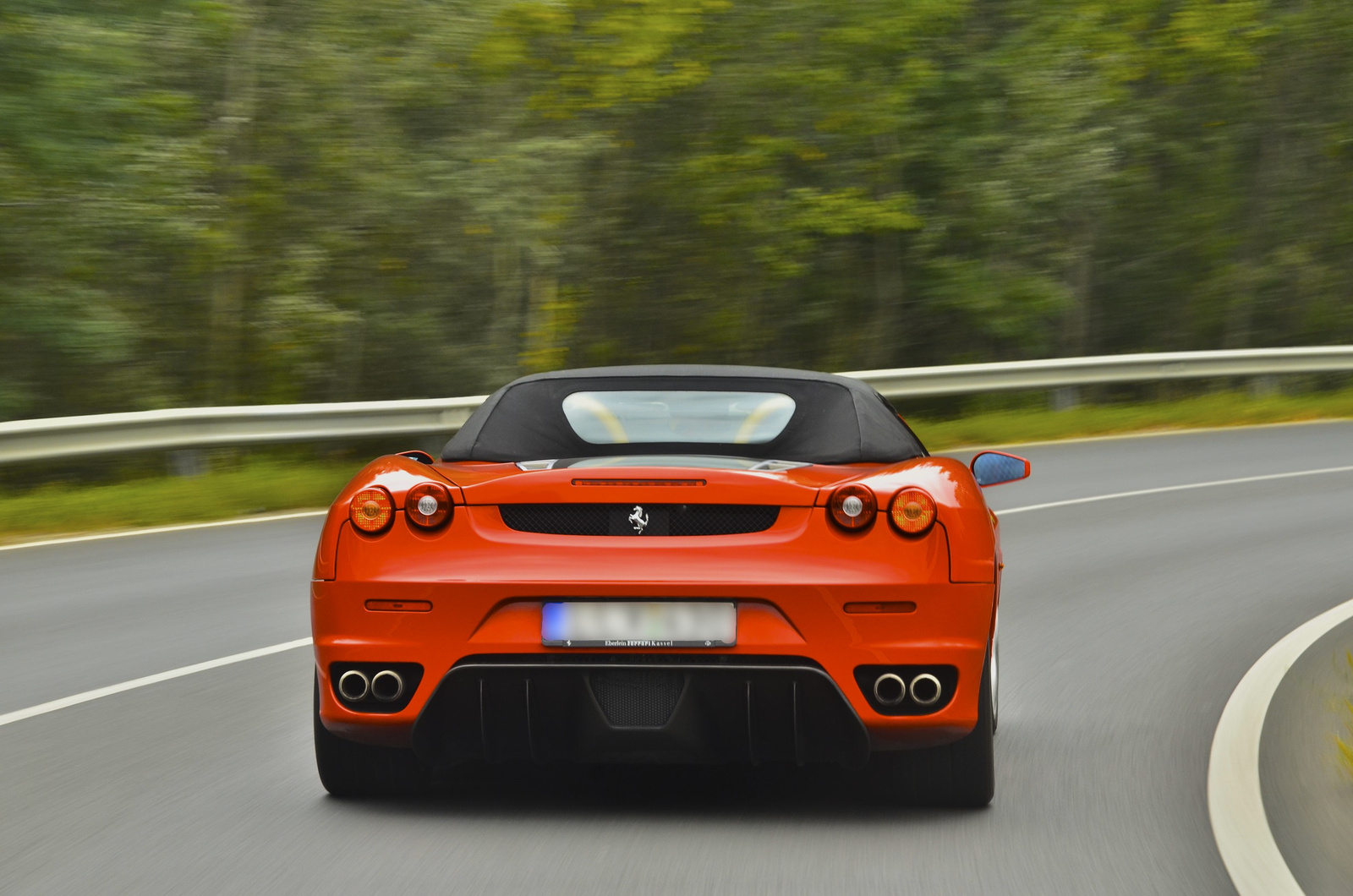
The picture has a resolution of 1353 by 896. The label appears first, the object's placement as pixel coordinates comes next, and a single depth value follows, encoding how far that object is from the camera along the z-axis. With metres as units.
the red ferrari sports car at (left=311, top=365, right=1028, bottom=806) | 9.39
